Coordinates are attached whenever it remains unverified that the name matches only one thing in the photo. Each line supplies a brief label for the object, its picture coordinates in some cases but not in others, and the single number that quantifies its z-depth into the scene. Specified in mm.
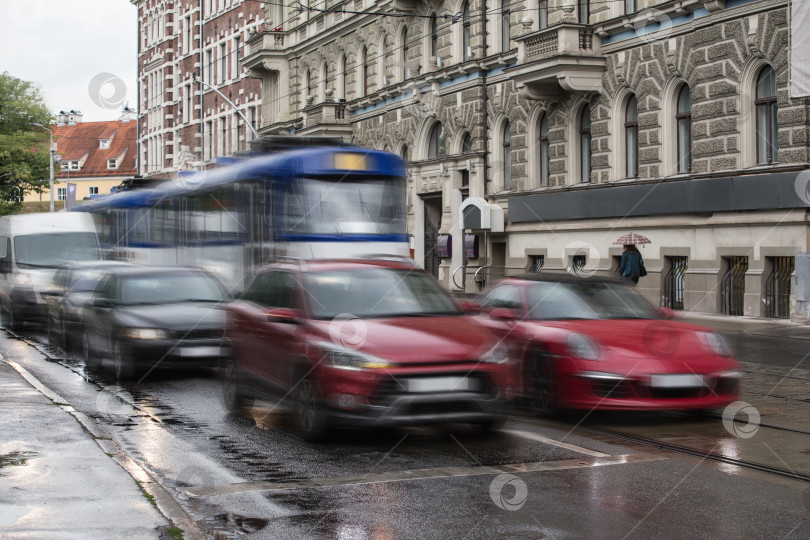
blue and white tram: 19531
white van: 23844
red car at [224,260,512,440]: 9180
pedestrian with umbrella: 25203
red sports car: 10242
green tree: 82938
